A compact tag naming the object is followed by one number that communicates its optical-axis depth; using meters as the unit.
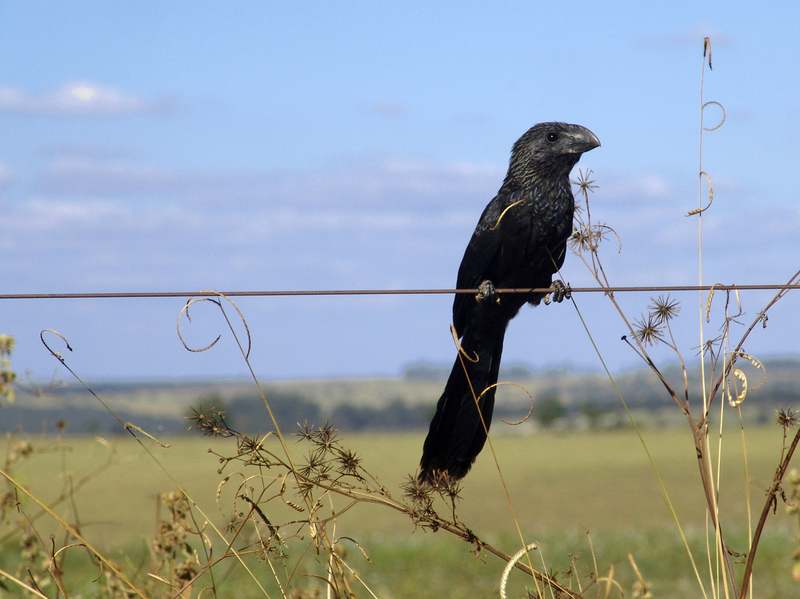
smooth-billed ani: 7.10
